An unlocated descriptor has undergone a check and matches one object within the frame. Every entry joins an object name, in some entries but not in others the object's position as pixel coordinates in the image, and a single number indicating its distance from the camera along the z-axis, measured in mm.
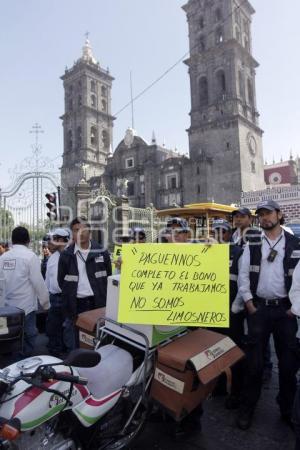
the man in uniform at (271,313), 3020
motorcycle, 1786
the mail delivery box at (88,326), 3012
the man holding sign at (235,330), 3435
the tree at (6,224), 12203
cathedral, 38312
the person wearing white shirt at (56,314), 5086
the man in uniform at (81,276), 3943
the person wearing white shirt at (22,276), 3943
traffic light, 12383
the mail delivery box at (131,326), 2473
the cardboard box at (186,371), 2271
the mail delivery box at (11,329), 2967
